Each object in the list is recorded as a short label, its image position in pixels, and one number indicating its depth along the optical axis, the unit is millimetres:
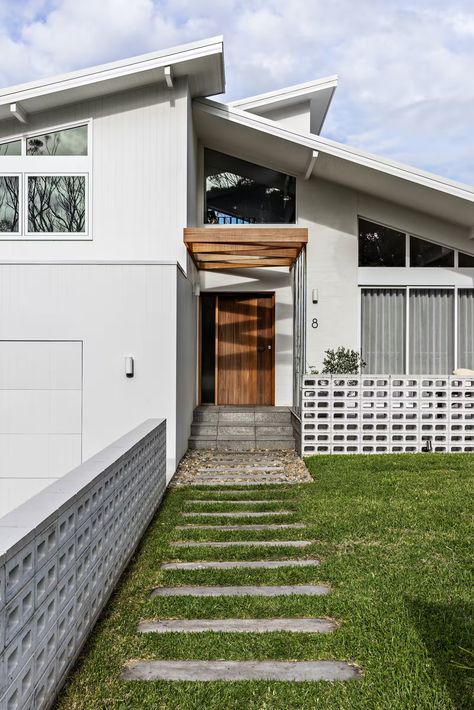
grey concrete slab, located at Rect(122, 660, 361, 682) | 2623
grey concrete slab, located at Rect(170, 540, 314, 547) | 4484
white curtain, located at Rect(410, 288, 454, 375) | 10000
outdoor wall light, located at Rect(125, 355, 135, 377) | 7234
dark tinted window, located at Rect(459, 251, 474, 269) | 10008
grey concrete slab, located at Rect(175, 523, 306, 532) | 4930
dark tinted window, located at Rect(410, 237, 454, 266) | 10000
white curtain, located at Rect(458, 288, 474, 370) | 9984
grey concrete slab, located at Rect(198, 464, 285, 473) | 7305
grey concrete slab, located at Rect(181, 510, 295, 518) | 5262
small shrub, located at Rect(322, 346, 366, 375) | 9328
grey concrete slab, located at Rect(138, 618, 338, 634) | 3090
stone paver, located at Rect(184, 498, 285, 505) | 5734
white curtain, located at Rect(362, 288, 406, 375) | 10070
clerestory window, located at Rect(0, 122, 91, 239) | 8742
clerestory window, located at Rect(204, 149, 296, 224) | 10461
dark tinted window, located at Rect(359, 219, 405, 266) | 10094
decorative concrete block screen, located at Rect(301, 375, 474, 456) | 7965
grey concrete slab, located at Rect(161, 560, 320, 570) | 4043
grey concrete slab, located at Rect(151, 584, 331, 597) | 3564
